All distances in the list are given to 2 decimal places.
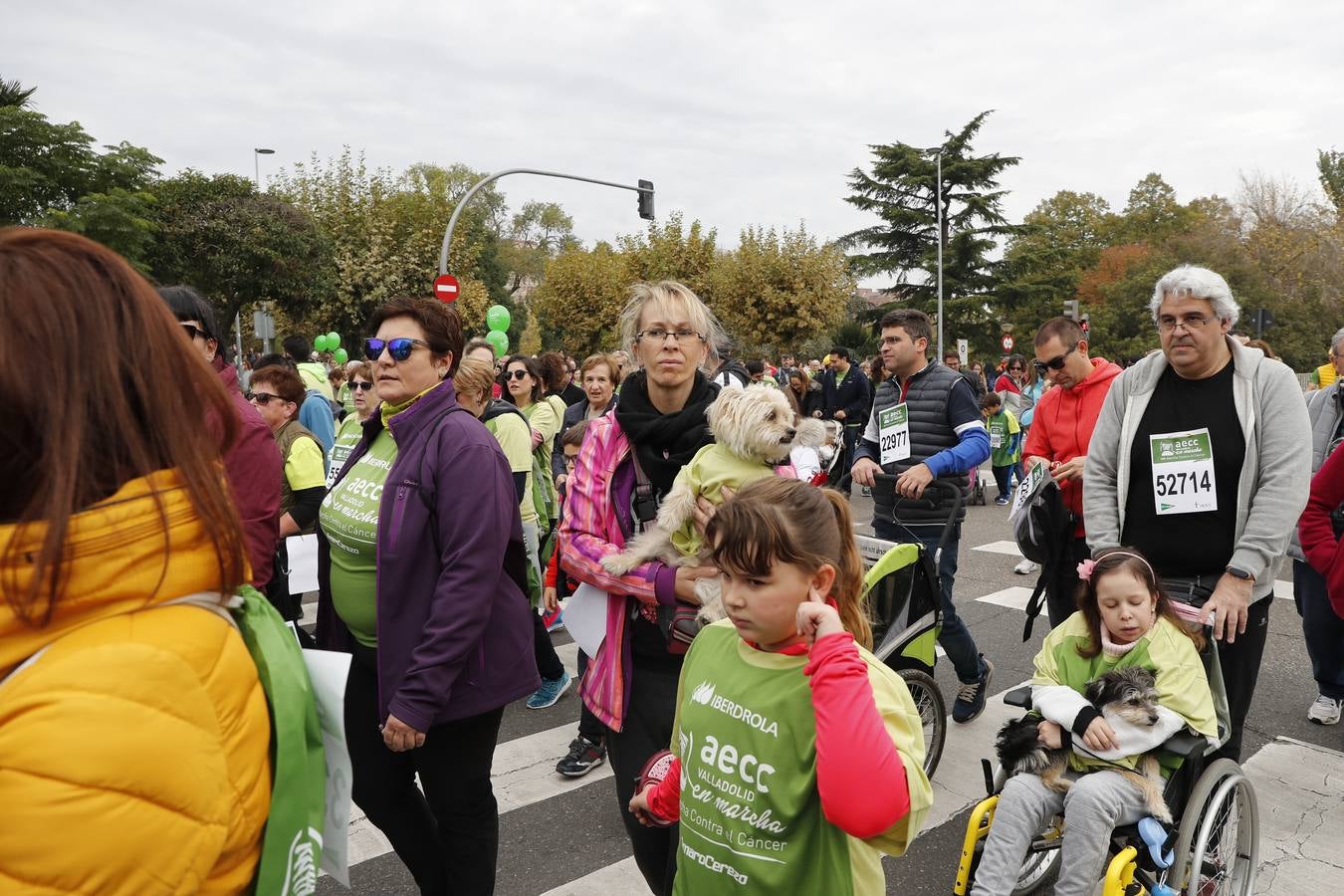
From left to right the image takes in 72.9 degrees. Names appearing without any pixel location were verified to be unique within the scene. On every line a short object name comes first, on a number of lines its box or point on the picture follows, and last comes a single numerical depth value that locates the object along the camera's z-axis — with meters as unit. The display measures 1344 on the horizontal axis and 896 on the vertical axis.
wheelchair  2.70
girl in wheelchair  2.69
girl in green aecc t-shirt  1.58
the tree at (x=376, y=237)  26.33
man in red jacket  5.04
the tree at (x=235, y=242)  25.80
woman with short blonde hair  2.52
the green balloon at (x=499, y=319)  12.36
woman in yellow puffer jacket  0.98
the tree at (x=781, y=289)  31.38
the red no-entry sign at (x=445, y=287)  15.38
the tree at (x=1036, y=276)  44.41
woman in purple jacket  2.43
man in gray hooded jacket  3.03
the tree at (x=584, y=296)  33.97
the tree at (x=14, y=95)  20.52
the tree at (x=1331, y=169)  53.56
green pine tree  43.91
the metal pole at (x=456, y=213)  16.26
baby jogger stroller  3.59
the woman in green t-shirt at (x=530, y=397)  7.11
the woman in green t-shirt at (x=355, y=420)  4.76
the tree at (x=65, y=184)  18.23
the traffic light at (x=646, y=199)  19.30
